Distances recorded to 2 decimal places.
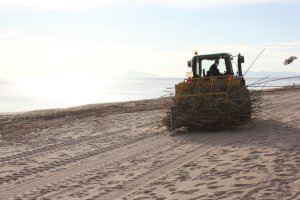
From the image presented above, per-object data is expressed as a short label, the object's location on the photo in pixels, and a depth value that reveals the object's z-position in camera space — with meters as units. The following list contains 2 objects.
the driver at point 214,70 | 13.20
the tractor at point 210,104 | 11.62
